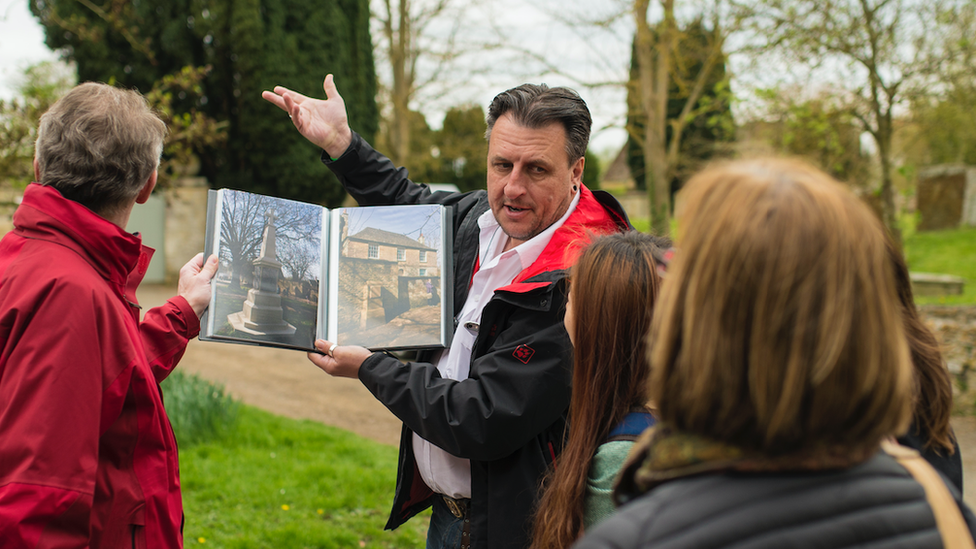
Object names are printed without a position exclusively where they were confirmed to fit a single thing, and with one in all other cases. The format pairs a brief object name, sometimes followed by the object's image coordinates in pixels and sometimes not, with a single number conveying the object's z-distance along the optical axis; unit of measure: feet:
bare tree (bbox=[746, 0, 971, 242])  23.34
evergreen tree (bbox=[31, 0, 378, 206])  41.39
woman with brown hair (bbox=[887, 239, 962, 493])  4.53
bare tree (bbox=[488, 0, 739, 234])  26.45
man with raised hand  5.71
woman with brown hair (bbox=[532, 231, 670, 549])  4.72
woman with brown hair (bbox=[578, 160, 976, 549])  2.60
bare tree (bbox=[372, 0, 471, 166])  49.57
